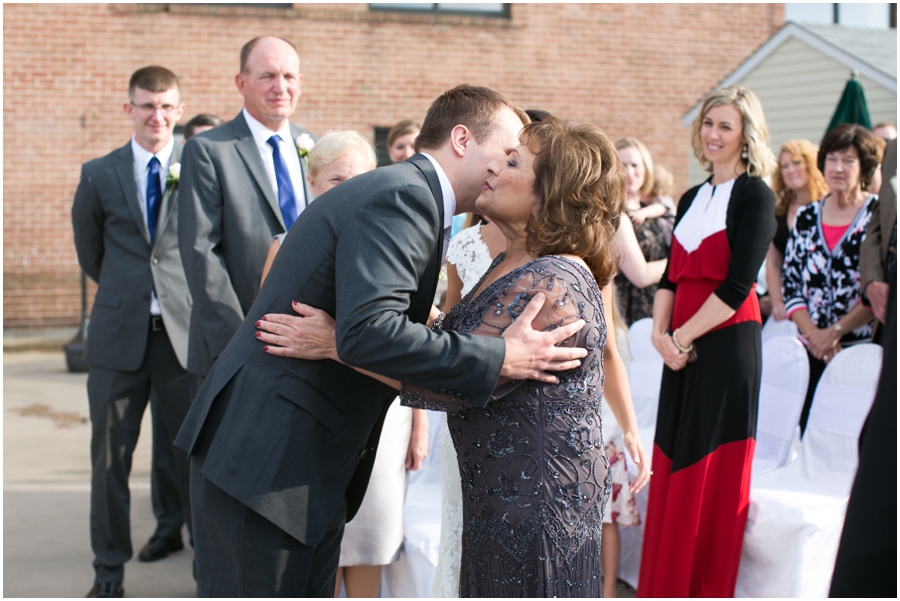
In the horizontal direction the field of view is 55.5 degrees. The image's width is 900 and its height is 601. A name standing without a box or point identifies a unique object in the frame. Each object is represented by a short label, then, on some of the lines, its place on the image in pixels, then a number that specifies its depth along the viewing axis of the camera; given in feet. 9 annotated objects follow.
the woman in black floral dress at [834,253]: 15.34
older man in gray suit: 11.24
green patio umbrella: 24.21
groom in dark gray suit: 6.25
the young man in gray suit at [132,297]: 13.38
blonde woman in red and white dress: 11.79
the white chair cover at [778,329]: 16.89
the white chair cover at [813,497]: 11.35
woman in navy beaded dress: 6.70
